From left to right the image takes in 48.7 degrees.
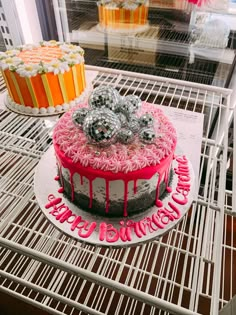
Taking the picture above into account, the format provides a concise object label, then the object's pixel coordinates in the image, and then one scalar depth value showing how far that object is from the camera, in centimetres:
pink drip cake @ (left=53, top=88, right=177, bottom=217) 58
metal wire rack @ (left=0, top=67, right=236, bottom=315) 54
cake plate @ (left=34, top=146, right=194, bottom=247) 60
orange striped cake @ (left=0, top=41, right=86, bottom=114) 88
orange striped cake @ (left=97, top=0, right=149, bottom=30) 151
